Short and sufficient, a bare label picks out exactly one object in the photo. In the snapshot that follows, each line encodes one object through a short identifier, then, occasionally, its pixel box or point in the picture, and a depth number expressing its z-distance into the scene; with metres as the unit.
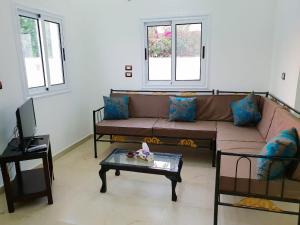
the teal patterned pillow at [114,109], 3.63
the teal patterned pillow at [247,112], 3.17
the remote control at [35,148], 2.23
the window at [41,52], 2.80
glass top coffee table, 2.27
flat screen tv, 2.08
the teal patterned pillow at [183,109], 3.47
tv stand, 2.15
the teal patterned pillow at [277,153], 1.66
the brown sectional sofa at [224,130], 1.75
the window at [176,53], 3.71
